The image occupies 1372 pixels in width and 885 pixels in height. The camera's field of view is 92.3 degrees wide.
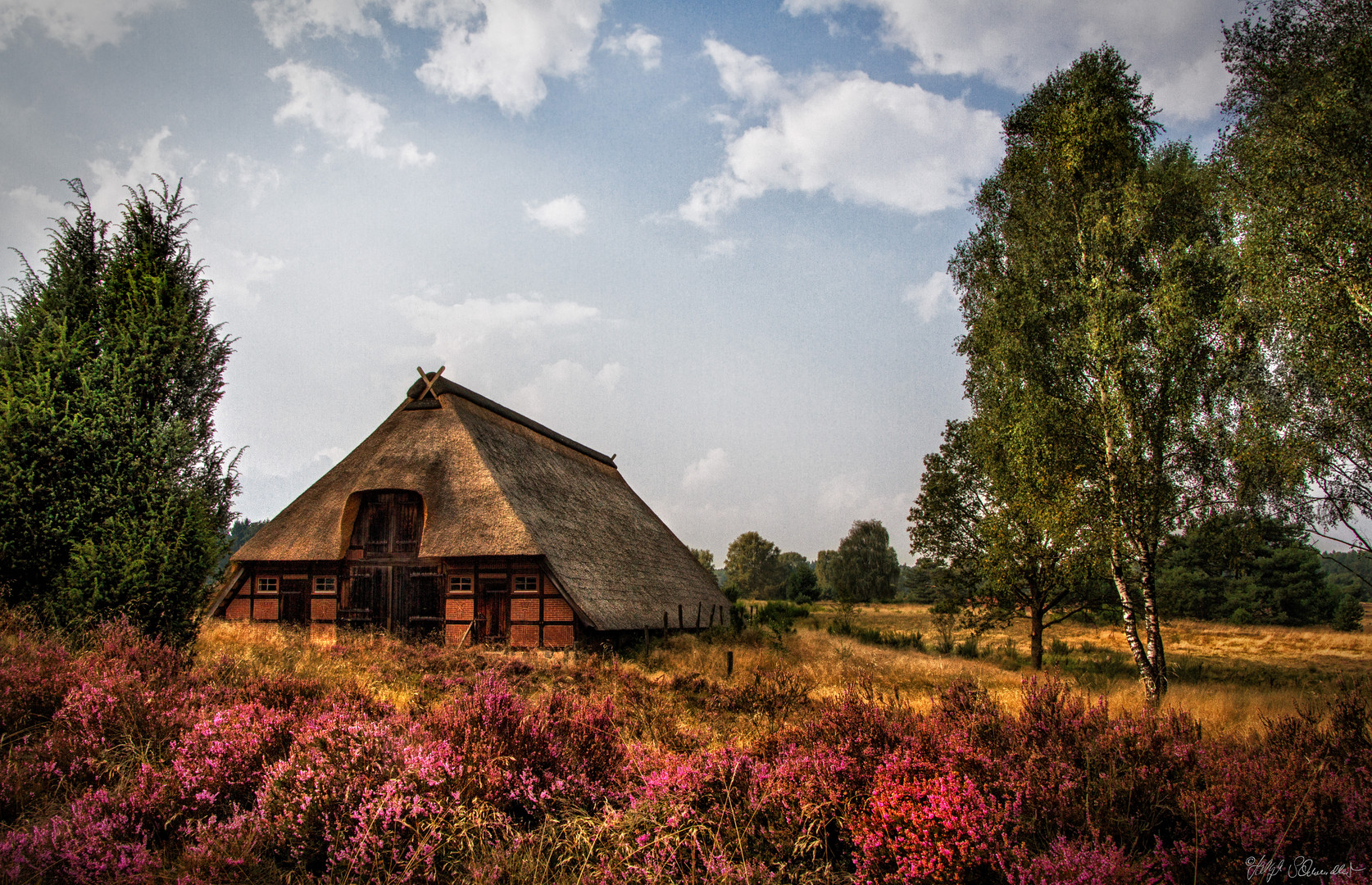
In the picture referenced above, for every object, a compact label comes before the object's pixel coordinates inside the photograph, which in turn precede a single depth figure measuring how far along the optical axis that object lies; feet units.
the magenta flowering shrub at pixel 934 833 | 11.43
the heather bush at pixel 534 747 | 14.19
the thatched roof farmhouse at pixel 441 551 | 53.47
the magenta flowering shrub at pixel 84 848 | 11.09
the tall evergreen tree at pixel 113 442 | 28.81
